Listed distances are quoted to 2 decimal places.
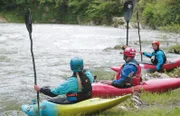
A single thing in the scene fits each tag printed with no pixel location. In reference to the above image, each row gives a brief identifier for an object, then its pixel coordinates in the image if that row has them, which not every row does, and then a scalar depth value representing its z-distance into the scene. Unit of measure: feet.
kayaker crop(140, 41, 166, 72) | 58.93
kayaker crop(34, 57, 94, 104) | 31.76
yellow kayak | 32.37
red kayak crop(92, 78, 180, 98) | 42.50
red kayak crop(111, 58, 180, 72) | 62.03
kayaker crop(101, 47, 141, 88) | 40.32
